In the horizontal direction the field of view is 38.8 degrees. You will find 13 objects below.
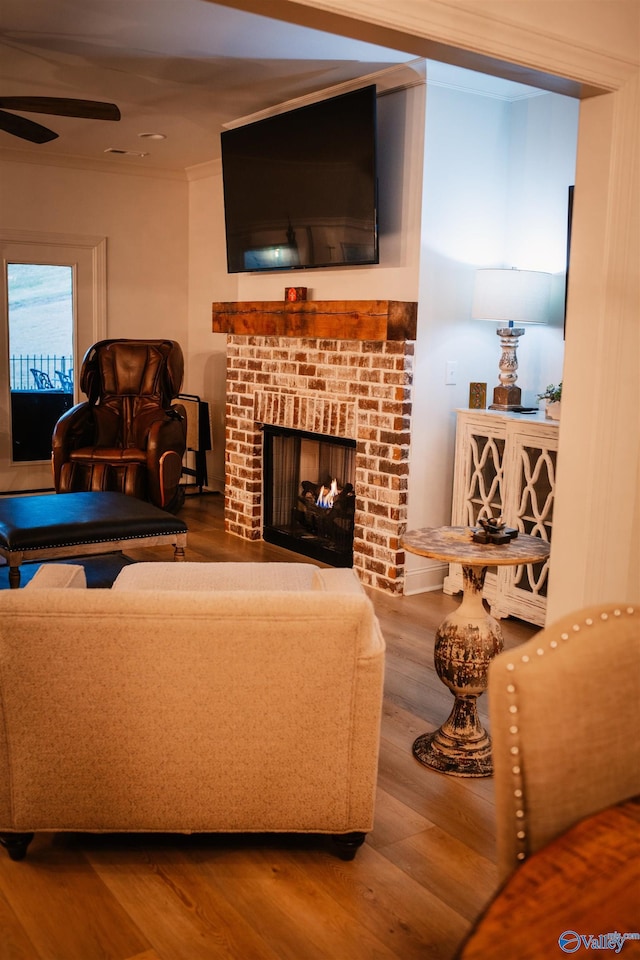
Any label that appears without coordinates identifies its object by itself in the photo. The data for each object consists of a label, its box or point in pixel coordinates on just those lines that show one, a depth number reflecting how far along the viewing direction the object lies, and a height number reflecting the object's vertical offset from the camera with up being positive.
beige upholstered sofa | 2.14 -0.88
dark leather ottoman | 4.11 -0.84
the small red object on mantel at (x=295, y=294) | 5.37 +0.33
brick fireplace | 4.68 -0.24
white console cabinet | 4.23 -0.62
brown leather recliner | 5.73 -0.53
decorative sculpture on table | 2.96 -0.58
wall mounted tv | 4.63 +0.90
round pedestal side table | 2.92 -0.96
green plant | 4.34 -0.18
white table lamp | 4.39 +0.29
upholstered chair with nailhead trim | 1.32 -0.55
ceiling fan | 3.81 +1.00
